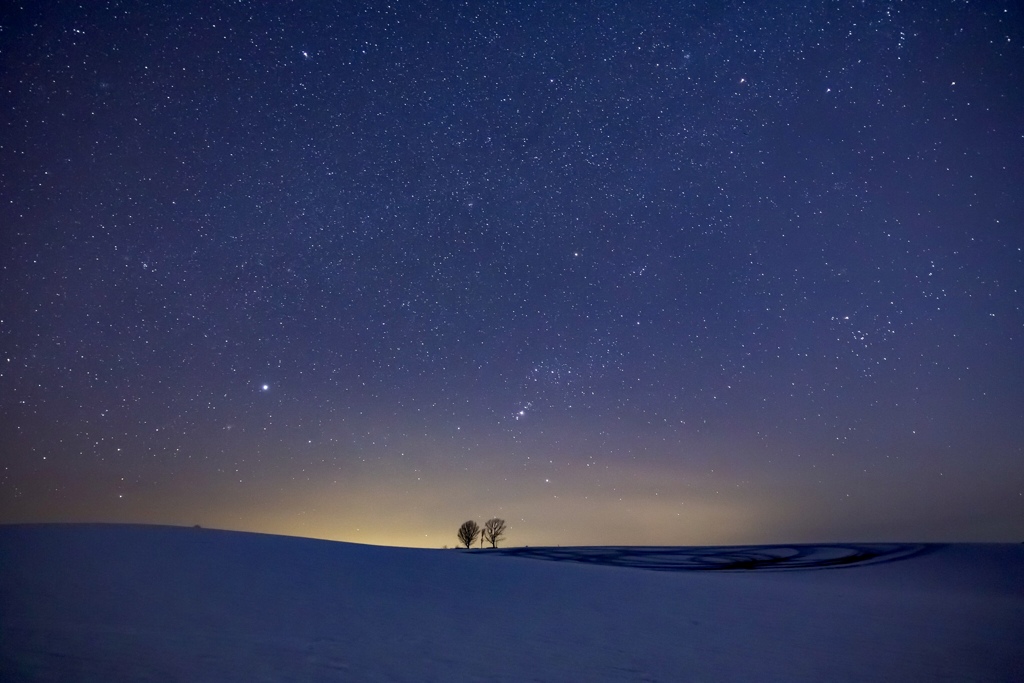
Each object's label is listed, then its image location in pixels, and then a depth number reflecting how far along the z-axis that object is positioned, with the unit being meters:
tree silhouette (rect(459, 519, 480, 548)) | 57.66
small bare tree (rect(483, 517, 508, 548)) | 57.81
